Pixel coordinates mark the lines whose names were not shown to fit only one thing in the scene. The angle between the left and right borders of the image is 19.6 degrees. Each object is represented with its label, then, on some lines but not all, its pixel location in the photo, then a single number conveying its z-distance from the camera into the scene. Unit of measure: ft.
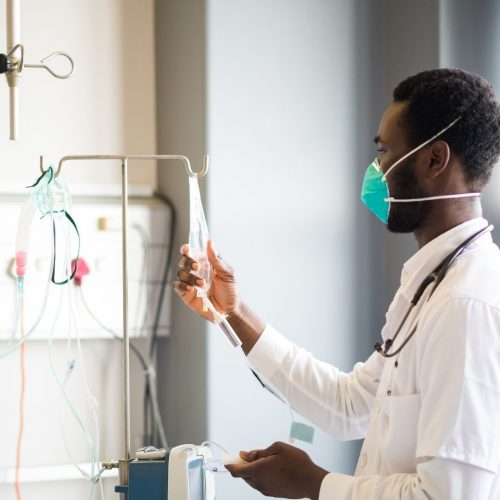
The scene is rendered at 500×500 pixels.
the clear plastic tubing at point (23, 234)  7.16
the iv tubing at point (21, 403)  8.79
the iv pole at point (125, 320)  6.70
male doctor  6.03
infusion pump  6.47
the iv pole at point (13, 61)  6.95
